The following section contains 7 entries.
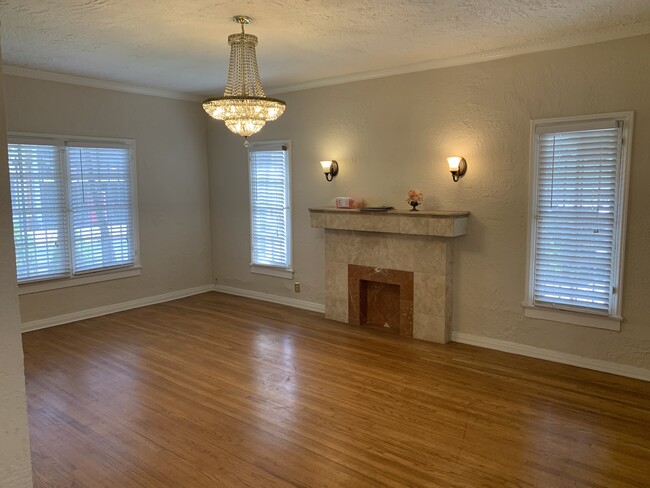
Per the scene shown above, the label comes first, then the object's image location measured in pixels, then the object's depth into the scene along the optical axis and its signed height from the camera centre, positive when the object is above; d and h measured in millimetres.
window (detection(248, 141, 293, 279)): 6219 -158
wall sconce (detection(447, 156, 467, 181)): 4668 +263
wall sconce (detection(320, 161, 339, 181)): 5668 +309
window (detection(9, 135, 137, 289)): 5176 -97
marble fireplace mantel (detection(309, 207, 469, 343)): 4770 -638
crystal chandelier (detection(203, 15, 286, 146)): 3543 +692
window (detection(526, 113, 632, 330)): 3941 -212
